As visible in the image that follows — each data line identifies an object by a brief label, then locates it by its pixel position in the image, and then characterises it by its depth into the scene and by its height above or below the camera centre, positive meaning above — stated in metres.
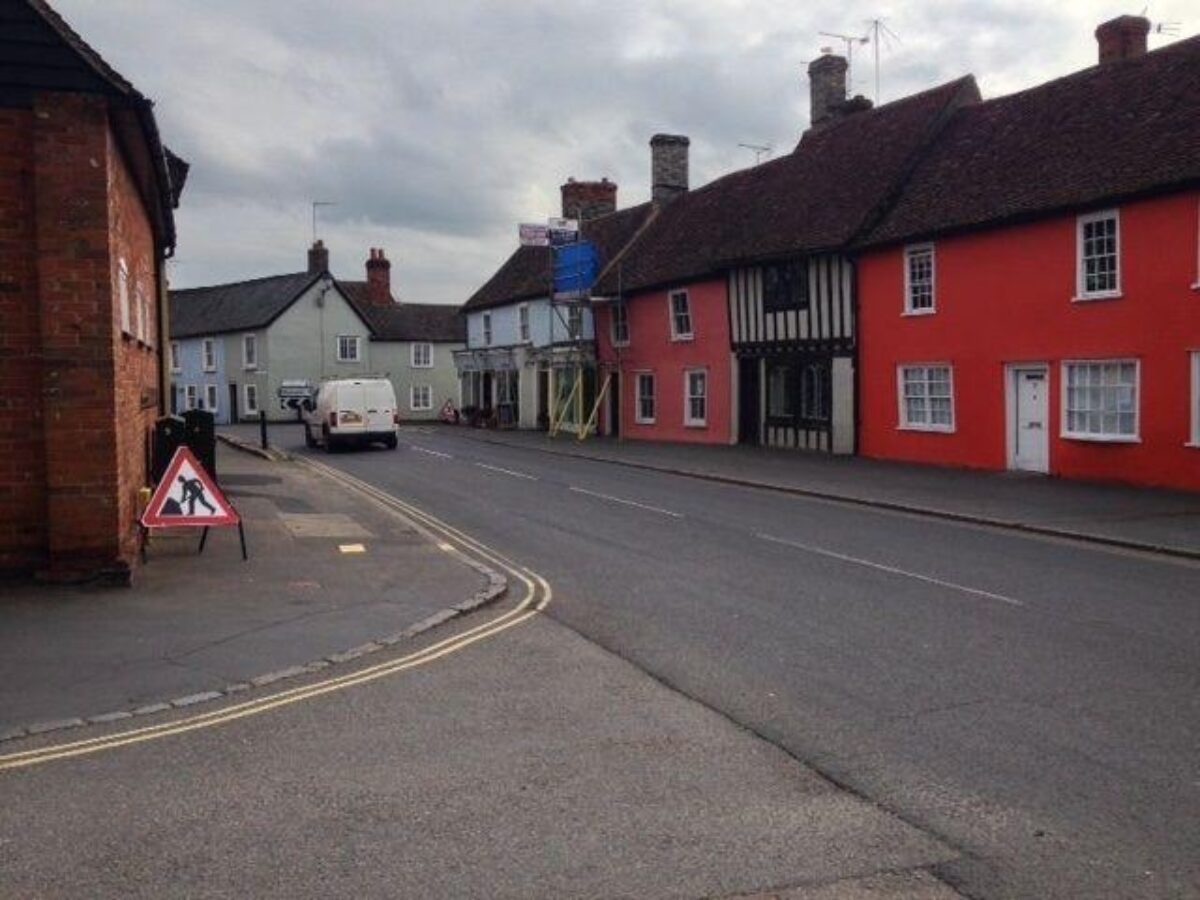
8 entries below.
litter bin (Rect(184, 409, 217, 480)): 16.69 -0.46
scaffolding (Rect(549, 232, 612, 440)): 40.91 +1.52
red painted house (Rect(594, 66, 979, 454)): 28.78 +3.06
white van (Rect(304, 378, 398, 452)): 33.44 -0.33
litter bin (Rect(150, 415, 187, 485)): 16.03 -0.48
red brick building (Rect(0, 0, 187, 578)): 10.20 +0.95
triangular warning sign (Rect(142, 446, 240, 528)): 11.73 -0.98
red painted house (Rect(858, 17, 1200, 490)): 20.03 +2.08
